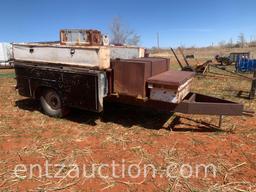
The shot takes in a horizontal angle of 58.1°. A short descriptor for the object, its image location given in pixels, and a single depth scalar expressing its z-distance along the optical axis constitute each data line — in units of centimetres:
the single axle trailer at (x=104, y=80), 440
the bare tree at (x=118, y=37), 4959
